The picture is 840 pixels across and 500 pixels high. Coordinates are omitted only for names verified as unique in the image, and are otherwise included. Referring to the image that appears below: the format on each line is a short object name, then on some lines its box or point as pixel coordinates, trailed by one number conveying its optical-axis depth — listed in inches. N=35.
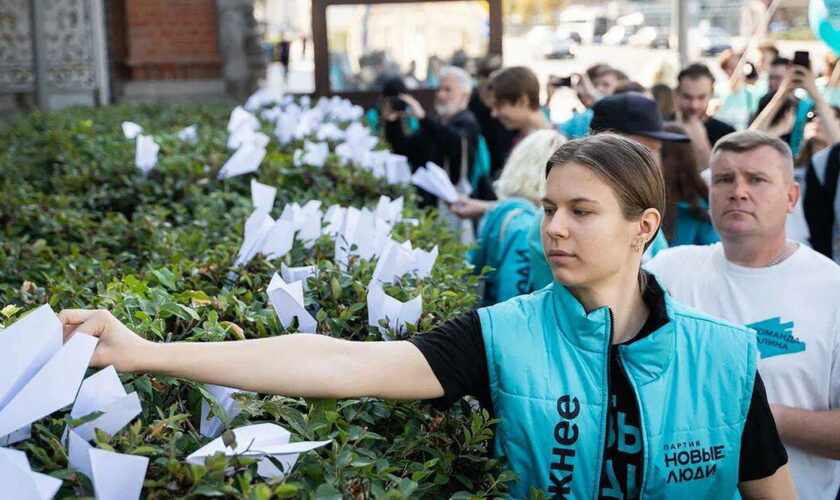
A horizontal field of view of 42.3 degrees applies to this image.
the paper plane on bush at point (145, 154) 213.5
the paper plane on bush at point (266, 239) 134.1
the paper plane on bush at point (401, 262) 122.9
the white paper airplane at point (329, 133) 293.7
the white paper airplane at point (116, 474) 66.5
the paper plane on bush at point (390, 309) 108.0
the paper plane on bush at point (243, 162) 210.7
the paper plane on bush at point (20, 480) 63.5
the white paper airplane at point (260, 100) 440.3
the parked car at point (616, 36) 2136.8
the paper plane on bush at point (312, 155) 232.8
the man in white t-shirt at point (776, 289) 128.7
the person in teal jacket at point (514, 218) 187.2
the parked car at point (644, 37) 1897.9
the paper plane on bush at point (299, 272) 124.6
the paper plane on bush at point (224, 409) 81.0
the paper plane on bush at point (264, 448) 72.1
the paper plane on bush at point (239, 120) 270.3
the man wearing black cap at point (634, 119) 188.5
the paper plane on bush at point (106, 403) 74.6
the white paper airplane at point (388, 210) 167.8
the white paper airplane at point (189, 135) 278.2
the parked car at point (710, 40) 1801.8
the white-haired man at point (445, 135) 315.6
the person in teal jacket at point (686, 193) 199.8
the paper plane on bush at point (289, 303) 102.8
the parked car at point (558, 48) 1888.5
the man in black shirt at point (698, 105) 279.7
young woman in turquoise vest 92.0
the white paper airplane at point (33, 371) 71.4
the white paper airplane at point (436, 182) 206.5
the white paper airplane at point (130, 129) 246.8
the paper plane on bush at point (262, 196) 155.4
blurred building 631.8
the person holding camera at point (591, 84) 338.6
